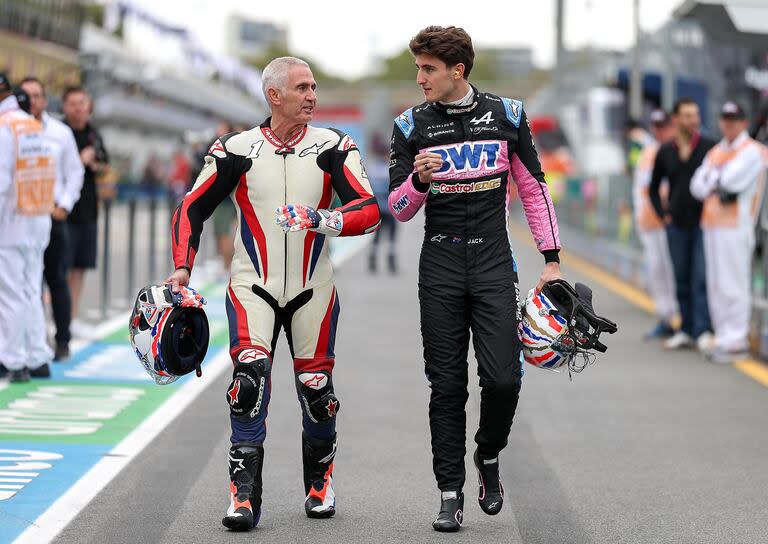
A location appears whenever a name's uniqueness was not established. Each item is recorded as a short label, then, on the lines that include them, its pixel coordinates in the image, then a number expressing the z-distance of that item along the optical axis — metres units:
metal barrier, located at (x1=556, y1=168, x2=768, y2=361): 25.41
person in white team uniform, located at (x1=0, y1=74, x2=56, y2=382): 19.92
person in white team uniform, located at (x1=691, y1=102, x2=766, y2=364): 24.06
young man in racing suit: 12.56
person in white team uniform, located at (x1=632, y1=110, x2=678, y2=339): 27.59
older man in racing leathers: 12.64
